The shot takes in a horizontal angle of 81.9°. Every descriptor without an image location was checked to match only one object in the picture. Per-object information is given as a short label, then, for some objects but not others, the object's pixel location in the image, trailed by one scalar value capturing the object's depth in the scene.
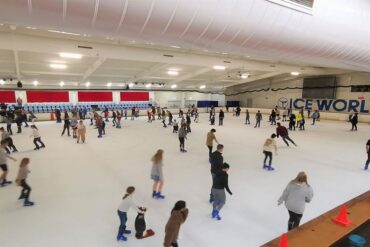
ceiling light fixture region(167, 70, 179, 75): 19.60
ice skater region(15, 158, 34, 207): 4.34
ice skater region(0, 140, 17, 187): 5.21
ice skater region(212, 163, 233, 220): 3.76
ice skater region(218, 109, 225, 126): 16.08
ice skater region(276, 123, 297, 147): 9.20
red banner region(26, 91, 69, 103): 20.67
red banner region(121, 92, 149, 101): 25.44
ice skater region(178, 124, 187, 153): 8.55
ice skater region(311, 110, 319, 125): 16.48
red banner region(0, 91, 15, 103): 19.27
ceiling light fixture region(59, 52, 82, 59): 10.46
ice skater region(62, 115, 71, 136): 11.66
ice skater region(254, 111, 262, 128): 15.28
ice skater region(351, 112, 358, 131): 13.55
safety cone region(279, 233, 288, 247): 2.89
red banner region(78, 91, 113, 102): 23.07
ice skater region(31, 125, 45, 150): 8.60
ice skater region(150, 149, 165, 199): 4.60
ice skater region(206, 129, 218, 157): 7.20
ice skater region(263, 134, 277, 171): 6.56
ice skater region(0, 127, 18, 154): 7.55
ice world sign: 19.98
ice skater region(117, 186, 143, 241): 3.30
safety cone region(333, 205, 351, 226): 3.64
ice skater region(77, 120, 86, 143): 10.04
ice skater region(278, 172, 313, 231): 3.23
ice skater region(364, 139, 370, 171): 6.52
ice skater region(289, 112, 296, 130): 13.51
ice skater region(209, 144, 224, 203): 3.94
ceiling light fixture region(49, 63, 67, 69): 14.70
